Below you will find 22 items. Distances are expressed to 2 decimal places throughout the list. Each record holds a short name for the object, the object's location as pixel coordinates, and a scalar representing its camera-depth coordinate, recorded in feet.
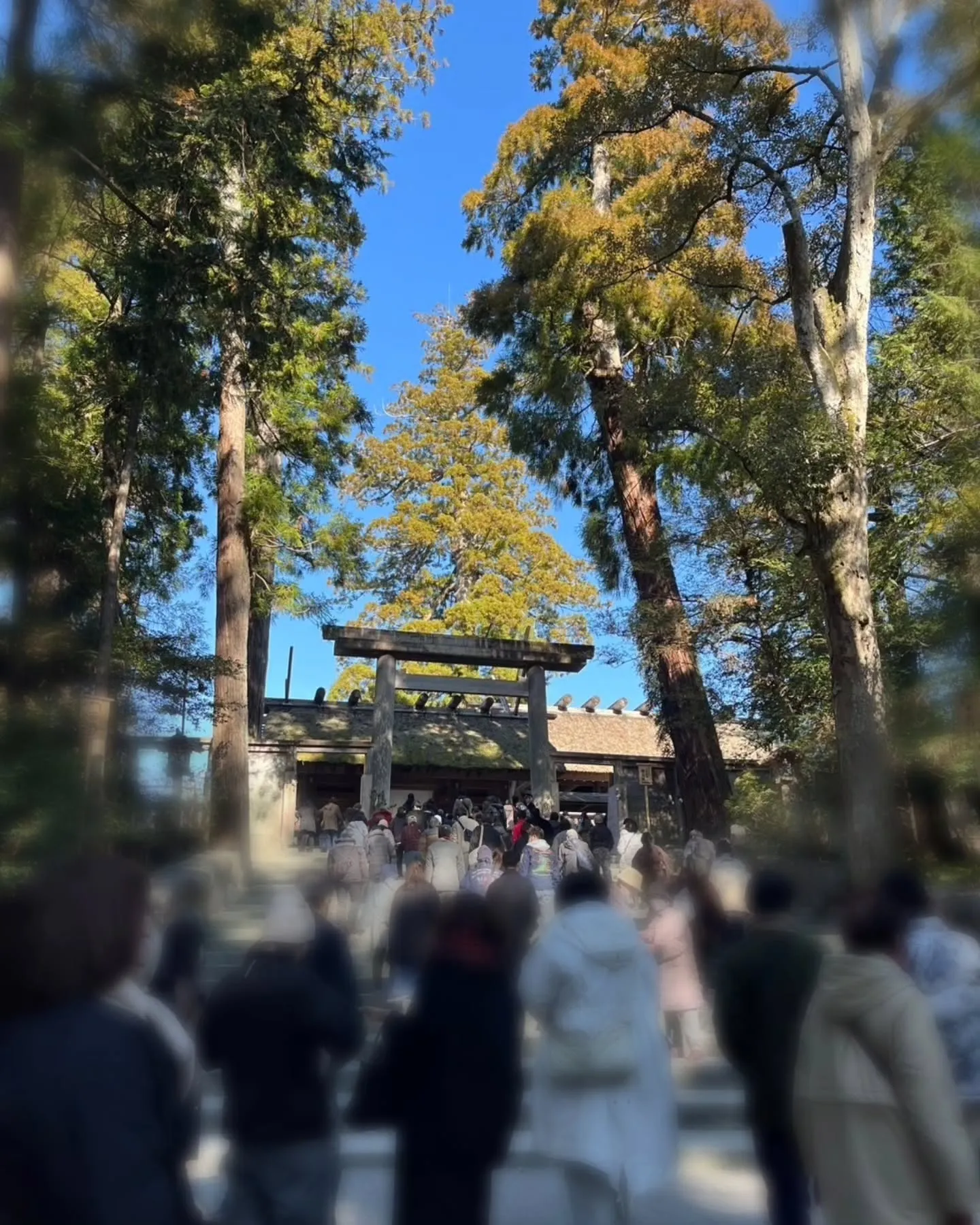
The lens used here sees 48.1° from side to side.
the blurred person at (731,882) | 26.40
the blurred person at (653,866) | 30.45
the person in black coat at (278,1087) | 9.82
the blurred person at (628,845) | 42.80
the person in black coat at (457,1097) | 10.22
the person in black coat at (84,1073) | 6.57
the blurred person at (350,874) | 29.81
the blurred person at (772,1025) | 12.21
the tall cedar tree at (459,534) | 91.81
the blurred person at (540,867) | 32.17
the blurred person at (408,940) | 18.90
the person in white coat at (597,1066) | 11.99
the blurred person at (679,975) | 22.26
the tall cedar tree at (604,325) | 51.90
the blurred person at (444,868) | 32.22
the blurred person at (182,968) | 16.43
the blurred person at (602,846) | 42.88
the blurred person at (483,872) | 30.89
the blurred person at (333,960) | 12.40
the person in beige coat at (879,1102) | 8.55
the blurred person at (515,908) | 11.95
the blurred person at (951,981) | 14.08
